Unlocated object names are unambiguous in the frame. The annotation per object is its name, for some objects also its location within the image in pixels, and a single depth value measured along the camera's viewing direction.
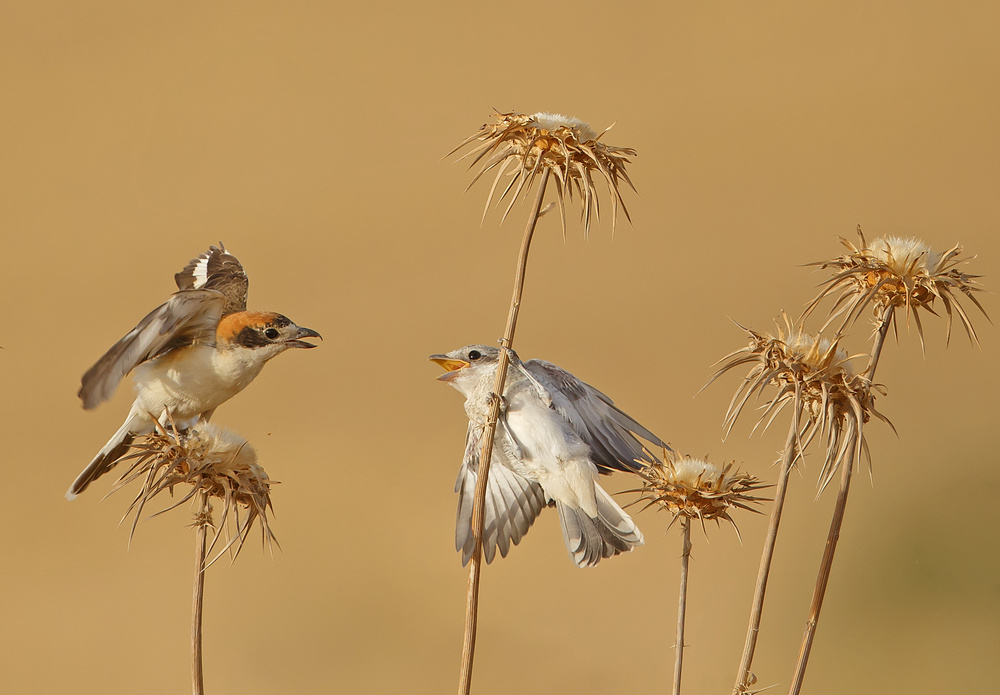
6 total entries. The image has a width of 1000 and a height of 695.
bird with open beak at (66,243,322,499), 8.16
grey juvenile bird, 8.12
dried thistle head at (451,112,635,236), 5.44
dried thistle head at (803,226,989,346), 5.67
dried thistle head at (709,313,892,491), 5.34
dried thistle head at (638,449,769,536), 5.95
